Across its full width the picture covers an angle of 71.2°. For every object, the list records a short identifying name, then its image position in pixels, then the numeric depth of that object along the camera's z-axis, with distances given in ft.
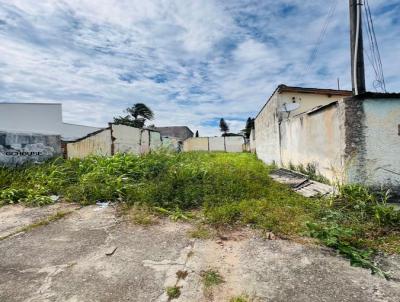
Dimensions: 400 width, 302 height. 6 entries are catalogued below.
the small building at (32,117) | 69.62
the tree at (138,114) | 104.32
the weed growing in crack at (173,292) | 7.59
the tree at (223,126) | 176.55
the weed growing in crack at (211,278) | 8.11
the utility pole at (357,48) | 19.06
